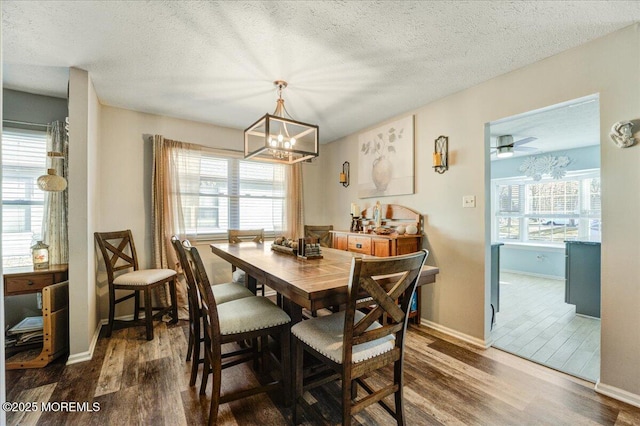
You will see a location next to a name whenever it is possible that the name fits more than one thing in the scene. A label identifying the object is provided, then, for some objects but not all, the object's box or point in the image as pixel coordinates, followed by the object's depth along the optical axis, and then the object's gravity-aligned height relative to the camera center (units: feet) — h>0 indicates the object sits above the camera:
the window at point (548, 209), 16.58 +0.17
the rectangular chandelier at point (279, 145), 7.31 +1.88
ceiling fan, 14.39 +3.51
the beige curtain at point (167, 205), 11.22 +0.28
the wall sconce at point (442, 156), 9.68 +1.92
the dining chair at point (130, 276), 9.10 -2.20
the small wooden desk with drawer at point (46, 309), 7.43 -2.69
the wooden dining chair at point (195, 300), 6.22 -2.24
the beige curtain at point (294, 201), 14.71 +0.57
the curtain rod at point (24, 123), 9.00 +2.90
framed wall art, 11.03 +2.20
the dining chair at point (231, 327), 5.29 -2.30
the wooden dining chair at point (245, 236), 11.71 -1.04
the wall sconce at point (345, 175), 14.44 +1.86
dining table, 4.62 -1.25
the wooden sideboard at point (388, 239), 9.89 -1.03
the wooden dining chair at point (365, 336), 4.33 -2.21
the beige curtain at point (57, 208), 9.05 +0.13
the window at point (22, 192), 9.07 +0.65
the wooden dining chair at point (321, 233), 13.08 -1.01
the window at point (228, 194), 12.21 +0.83
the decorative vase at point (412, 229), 10.32 -0.63
